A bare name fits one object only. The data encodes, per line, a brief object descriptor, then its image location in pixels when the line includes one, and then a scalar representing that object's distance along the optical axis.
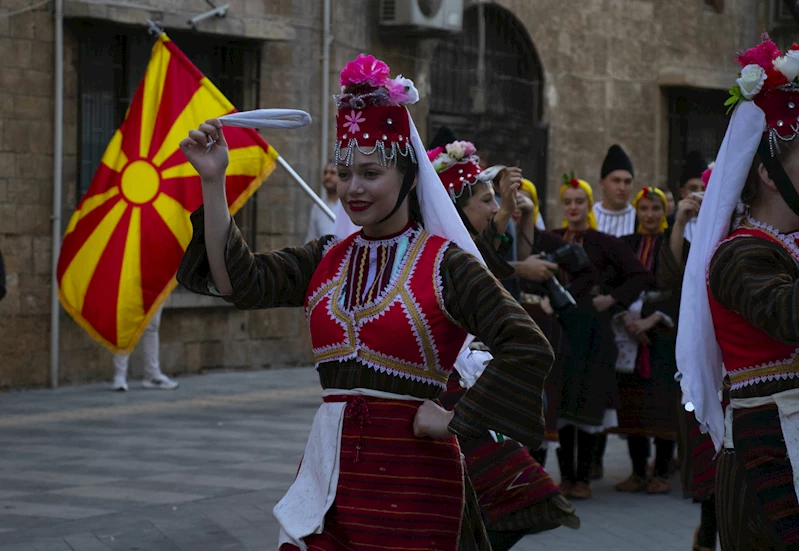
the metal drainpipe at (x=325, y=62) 15.98
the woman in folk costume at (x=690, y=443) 6.72
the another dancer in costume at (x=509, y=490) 5.82
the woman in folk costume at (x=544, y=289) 8.37
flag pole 7.43
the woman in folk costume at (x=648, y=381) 9.10
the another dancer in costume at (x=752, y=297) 3.97
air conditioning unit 16.41
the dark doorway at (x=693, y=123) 21.91
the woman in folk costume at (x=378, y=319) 3.83
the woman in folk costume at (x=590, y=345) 8.74
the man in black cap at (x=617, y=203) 10.08
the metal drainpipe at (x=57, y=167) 13.10
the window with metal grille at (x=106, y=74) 13.62
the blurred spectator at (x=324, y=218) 13.38
